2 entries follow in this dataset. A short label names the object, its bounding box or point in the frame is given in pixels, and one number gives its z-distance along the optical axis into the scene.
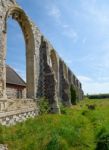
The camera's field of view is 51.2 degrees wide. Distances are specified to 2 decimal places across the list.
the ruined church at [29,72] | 4.85
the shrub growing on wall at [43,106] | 6.72
